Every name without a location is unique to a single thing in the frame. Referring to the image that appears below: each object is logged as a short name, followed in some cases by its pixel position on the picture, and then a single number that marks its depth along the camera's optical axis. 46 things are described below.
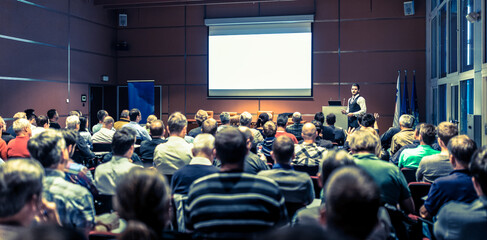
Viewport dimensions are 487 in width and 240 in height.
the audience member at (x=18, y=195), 1.51
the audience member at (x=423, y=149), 3.87
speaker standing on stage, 8.43
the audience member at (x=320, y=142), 5.02
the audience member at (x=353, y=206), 1.20
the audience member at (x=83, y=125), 6.19
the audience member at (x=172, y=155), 3.77
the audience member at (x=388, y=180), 2.64
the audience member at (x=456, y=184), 2.50
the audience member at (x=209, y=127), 4.74
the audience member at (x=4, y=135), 4.84
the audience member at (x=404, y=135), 5.11
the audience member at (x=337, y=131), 6.76
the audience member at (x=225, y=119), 6.12
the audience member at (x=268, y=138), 4.90
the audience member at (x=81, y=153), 4.86
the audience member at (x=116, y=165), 2.98
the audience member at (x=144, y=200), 1.44
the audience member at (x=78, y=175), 2.62
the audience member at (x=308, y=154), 4.01
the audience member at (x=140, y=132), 6.22
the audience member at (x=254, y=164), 3.35
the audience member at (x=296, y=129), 6.31
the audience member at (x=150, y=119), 7.36
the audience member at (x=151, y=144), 4.46
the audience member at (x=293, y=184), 2.61
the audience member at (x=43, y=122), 6.07
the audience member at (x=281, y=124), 5.64
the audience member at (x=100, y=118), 7.41
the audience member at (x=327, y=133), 6.49
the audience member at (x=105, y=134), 5.96
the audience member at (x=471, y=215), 1.86
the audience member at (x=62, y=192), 2.19
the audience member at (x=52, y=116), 7.39
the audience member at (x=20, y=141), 4.38
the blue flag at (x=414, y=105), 9.46
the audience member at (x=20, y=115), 6.12
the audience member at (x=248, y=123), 5.59
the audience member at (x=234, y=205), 1.92
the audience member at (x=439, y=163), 3.28
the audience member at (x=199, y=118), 5.99
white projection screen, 10.50
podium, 9.12
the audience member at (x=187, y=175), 2.62
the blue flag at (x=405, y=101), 9.34
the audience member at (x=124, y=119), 7.52
